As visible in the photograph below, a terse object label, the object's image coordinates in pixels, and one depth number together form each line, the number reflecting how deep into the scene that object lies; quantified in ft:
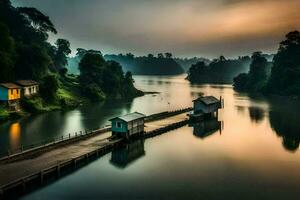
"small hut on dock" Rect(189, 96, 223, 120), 323.57
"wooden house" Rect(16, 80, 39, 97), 345.06
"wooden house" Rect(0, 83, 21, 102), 314.35
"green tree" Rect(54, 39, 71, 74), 588.91
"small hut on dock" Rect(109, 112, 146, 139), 224.94
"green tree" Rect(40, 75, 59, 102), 383.61
